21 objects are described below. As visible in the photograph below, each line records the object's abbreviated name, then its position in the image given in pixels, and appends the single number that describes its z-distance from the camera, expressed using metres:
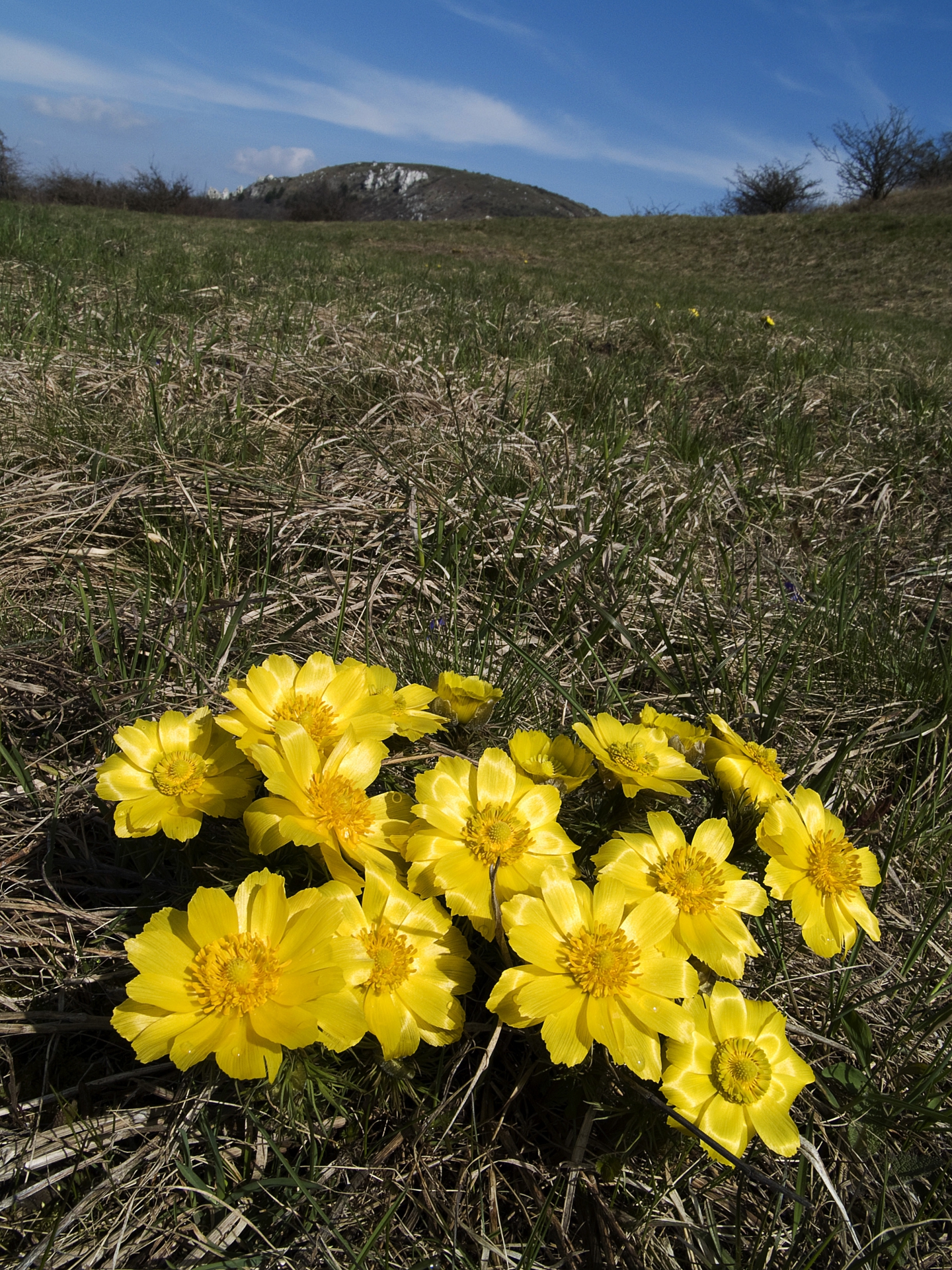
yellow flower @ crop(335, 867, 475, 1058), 0.28
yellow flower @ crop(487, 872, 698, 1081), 0.27
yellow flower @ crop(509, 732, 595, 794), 0.34
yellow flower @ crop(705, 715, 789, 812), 0.34
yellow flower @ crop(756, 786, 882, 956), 0.32
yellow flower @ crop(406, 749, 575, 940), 0.30
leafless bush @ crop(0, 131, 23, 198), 21.00
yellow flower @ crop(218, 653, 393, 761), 0.32
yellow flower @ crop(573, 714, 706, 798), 0.33
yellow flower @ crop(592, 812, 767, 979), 0.30
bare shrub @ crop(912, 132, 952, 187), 25.20
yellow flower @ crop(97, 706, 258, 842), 0.31
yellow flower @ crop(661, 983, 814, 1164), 0.28
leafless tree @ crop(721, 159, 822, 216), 26.68
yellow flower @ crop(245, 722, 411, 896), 0.28
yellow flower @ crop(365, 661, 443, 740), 0.34
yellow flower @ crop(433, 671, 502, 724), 0.37
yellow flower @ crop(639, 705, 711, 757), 0.36
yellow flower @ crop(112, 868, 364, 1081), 0.26
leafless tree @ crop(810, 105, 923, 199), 24.76
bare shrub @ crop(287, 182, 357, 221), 29.25
